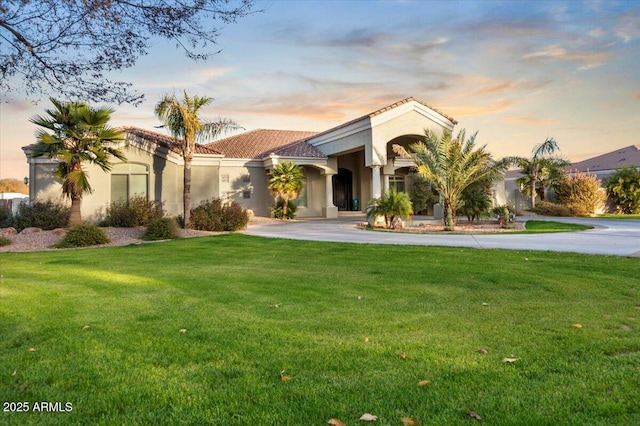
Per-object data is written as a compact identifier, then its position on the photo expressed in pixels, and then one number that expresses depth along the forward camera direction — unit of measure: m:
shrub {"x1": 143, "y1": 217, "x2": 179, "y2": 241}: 16.11
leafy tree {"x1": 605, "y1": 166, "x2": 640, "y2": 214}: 27.91
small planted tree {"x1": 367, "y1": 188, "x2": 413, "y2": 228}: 18.09
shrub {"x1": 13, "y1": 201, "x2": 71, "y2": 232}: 17.73
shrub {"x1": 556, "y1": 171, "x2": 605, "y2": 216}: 26.72
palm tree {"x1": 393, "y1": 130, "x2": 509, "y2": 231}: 17.81
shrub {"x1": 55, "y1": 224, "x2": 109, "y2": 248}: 14.62
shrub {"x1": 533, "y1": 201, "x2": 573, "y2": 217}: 26.08
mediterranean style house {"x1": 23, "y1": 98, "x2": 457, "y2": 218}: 20.22
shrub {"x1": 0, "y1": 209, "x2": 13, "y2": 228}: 18.20
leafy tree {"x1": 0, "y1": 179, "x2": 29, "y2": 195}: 50.19
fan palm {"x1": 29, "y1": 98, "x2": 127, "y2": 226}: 15.76
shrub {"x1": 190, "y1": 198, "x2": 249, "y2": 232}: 18.45
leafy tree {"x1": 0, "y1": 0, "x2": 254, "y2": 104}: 7.44
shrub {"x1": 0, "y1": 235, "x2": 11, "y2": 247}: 14.41
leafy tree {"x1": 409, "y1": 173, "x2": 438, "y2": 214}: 27.17
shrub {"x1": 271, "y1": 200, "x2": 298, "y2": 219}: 25.58
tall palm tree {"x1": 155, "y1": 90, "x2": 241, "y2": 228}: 18.22
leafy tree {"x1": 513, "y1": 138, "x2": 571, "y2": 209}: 29.70
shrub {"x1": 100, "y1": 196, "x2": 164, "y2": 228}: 18.61
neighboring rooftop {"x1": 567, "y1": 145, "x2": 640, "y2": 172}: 37.53
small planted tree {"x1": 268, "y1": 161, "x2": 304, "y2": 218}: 24.19
